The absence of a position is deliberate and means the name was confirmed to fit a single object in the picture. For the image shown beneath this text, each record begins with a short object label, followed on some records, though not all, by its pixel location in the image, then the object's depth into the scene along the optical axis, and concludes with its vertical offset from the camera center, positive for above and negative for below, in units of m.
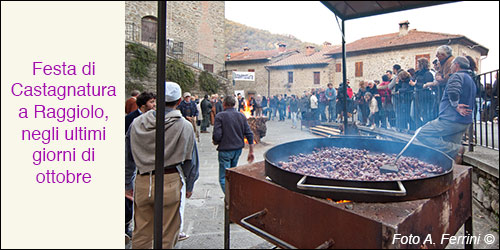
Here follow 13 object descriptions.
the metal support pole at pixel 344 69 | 3.72 +0.73
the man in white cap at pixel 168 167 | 2.41 -0.36
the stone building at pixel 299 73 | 27.94 +5.40
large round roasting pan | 1.38 -0.30
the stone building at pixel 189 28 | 21.89 +8.05
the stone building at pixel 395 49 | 16.53 +4.72
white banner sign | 18.72 +3.28
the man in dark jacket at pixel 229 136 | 3.96 -0.14
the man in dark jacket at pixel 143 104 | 3.23 +0.24
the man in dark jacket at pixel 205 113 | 12.52 +0.56
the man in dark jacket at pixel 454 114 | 3.10 +0.13
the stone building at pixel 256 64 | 30.98 +6.82
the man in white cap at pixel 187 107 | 10.32 +0.67
